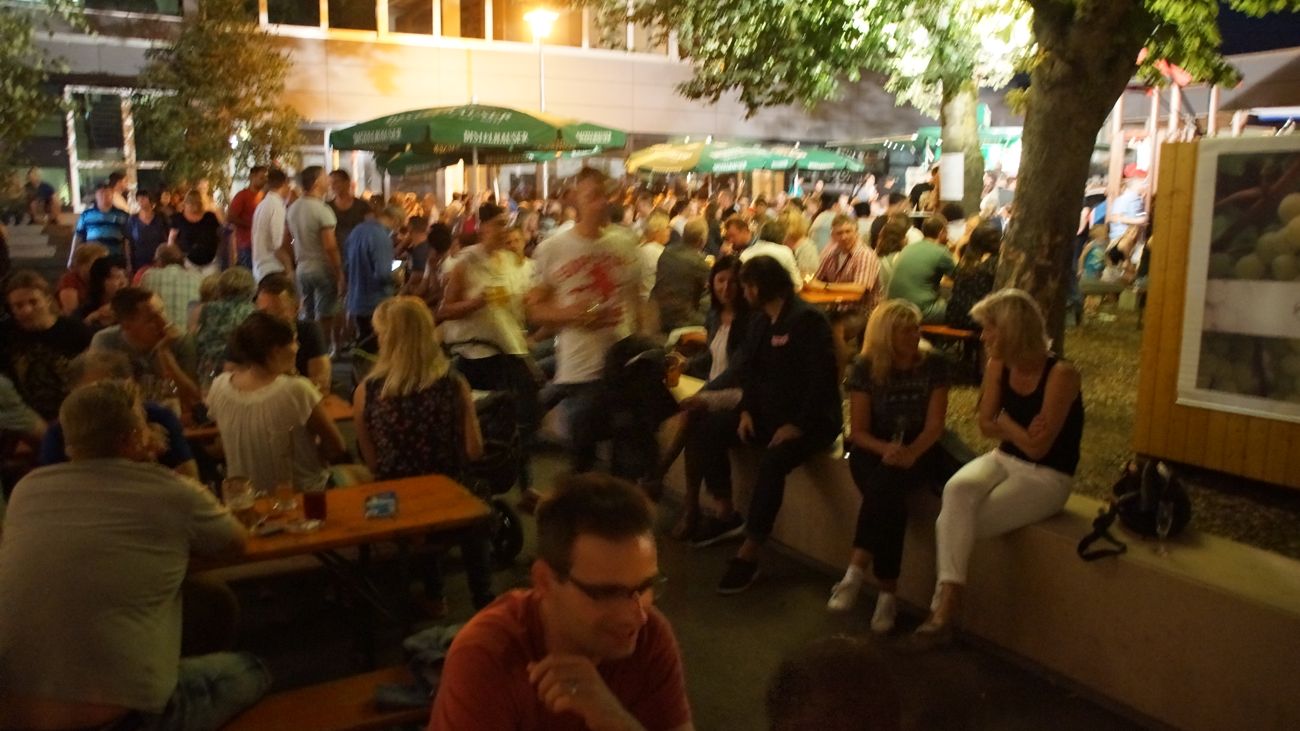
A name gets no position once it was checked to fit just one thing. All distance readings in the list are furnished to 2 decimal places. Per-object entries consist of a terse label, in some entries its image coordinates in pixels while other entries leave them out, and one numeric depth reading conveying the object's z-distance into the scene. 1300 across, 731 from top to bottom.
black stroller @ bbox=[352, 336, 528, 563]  5.32
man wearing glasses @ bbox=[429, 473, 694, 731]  1.88
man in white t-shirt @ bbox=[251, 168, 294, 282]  9.91
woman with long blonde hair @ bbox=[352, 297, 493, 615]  4.75
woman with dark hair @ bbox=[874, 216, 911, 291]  10.22
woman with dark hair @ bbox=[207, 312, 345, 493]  4.62
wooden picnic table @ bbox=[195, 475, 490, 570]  3.65
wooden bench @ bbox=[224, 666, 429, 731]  3.04
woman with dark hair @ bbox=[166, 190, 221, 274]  11.92
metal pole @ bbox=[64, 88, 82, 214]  19.23
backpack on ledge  4.20
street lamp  17.83
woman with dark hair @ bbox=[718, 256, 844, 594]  5.45
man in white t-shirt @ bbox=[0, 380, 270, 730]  2.72
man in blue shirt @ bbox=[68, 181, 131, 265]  12.30
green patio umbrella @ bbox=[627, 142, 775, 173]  16.25
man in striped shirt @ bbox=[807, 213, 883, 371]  9.81
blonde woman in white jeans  4.46
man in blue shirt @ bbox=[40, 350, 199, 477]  4.05
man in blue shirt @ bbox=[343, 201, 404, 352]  9.91
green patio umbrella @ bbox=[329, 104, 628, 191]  10.67
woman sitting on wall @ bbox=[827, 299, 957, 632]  4.92
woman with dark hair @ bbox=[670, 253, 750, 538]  6.03
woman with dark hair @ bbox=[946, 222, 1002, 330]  8.95
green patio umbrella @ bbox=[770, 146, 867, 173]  16.91
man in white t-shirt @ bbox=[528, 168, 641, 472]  5.21
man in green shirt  9.20
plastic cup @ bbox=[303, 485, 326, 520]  3.88
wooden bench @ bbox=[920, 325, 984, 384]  8.95
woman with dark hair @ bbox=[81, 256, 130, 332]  7.38
